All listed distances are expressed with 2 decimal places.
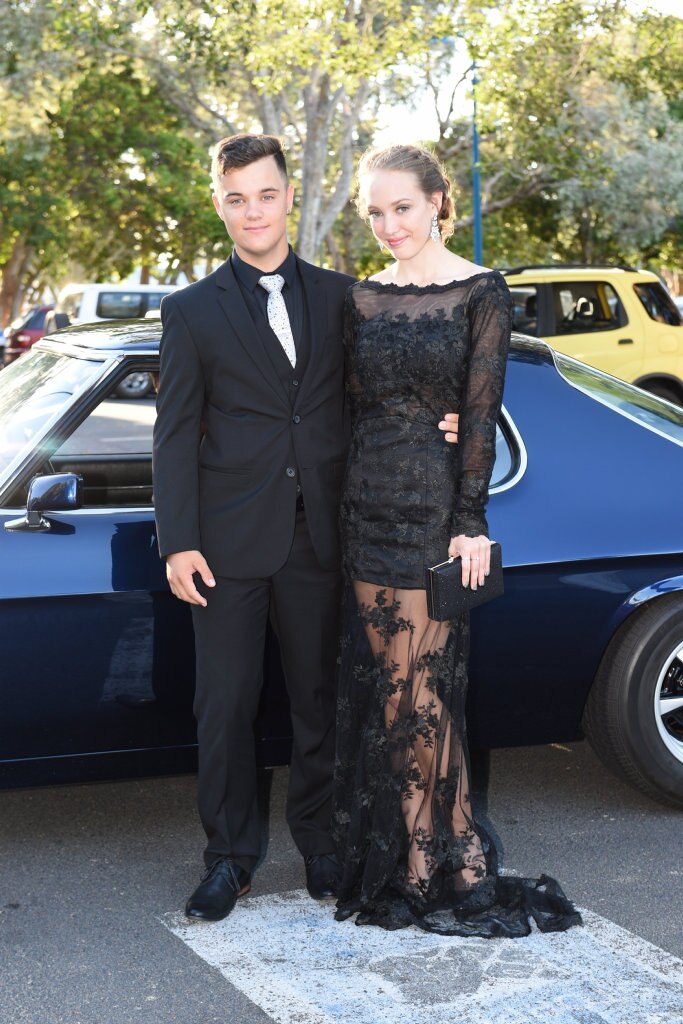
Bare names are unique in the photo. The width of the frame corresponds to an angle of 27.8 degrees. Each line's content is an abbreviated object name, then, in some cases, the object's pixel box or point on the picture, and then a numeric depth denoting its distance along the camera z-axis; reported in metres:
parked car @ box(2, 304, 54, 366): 24.39
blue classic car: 3.80
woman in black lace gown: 3.40
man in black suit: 3.49
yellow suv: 13.40
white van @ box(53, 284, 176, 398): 20.70
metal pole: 23.17
